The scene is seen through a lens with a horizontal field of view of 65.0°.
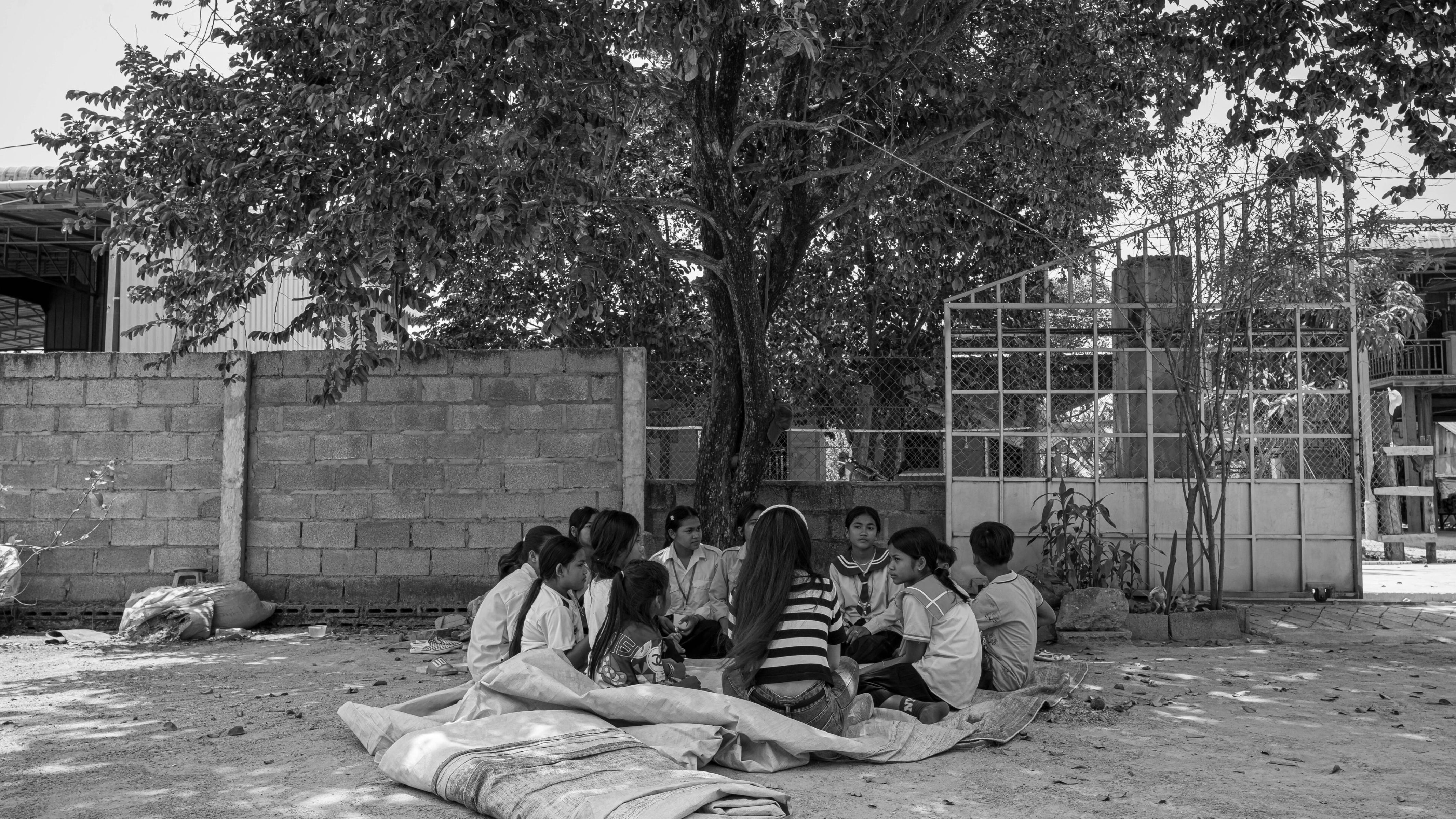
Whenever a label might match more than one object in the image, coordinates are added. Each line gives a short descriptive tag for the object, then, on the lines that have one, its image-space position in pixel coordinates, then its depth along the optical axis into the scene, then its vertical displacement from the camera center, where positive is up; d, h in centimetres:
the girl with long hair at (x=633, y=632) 515 -73
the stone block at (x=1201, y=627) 859 -115
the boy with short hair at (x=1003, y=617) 609 -77
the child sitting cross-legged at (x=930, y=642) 562 -84
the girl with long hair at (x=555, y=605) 548 -65
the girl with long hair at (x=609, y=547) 598 -41
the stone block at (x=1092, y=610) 849 -102
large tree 662 +232
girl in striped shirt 495 -68
